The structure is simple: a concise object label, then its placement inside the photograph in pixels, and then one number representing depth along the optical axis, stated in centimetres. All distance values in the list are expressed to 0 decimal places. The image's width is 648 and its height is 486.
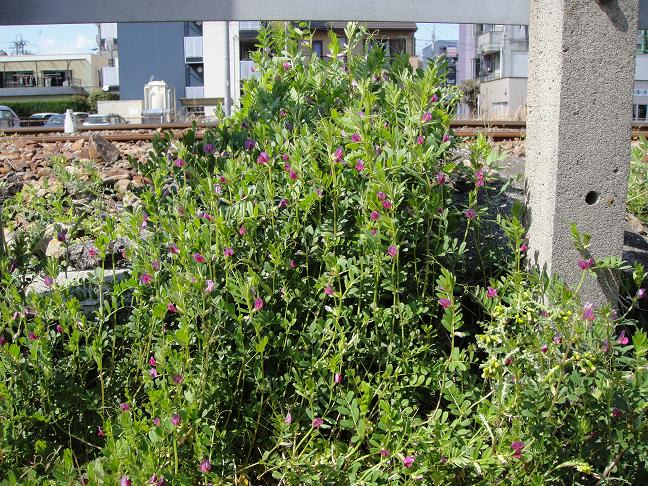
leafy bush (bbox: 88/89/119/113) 5462
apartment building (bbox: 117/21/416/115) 4316
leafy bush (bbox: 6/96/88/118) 5375
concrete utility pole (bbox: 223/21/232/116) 2214
